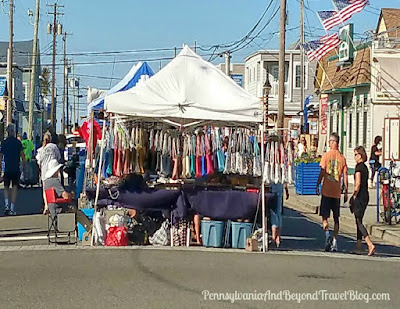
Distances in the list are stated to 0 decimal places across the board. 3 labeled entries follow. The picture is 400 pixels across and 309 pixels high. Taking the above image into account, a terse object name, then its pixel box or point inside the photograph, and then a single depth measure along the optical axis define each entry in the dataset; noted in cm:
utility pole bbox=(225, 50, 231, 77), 4752
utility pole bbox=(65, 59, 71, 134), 7975
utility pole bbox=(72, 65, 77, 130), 9581
